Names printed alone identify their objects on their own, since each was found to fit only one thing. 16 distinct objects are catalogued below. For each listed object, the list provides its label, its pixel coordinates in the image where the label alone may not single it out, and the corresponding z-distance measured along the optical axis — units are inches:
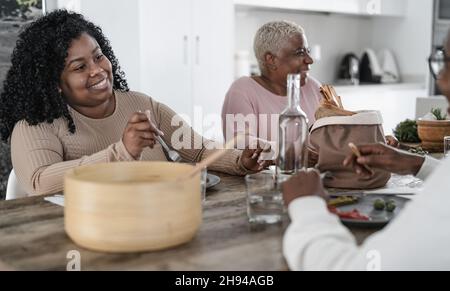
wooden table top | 37.5
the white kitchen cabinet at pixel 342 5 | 179.6
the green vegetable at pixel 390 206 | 48.4
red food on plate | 46.0
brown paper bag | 58.1
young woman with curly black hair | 68.0
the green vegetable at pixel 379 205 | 48.8
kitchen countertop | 191.9
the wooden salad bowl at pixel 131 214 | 38.2
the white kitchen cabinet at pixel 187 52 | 147.5
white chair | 71.4
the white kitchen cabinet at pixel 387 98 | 192.5
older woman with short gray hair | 105.7
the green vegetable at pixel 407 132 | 96.3
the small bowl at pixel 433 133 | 86.8
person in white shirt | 35.0
